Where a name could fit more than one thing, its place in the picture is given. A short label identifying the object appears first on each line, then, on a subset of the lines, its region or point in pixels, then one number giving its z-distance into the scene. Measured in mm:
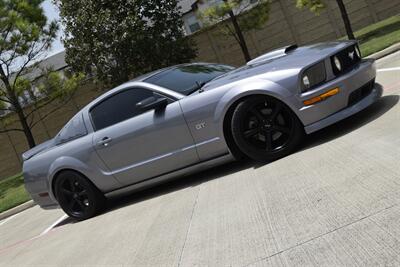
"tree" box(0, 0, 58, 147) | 20297
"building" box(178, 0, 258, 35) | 40688
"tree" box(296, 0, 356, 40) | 18344
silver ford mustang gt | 5430
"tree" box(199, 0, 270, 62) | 20672
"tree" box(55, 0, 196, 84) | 19281
